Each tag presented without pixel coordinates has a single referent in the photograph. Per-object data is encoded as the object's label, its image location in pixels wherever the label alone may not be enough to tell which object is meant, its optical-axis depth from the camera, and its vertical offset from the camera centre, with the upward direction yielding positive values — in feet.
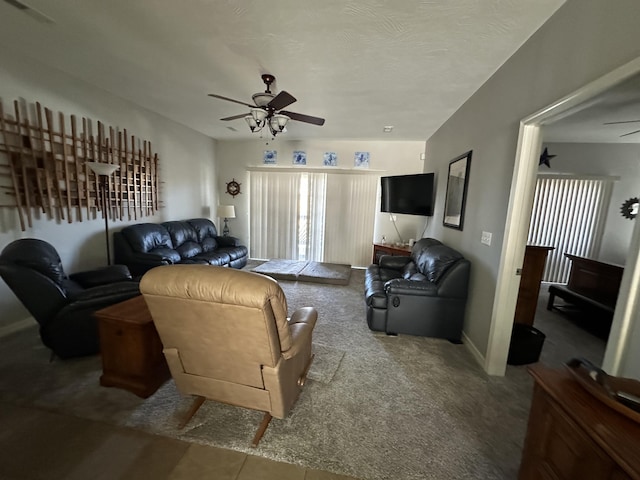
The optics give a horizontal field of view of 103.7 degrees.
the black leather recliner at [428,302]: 8.93 -3.48
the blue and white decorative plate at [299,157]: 18.76 +3.25
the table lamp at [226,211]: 18.45 -0.95
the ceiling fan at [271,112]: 8.31 +3.09
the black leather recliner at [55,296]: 6.35 -2.83
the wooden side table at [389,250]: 16.09 -2.97
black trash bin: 7.81 -4.25
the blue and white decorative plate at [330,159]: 18.44 +3.15
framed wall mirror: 10.05 +0.71
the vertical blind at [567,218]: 14.83 -0.35
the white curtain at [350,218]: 18.47 -1.10
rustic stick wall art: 8.51 +1.02
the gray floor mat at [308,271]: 15.42 -4.51
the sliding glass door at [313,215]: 18.62 -1.01
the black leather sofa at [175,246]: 11.85 -2.76
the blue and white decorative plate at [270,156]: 19.14 +3.31
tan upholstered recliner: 4.07 -2.48
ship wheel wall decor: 19.98 +0.88
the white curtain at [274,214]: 19.25 -1.07
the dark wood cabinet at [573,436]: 2.39 -2.39
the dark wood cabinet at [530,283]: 8.64 -2.56
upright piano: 9.93 -3.13
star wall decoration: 13.54 +2.86
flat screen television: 14.58 +0.69
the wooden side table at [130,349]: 5.88 -3.71
